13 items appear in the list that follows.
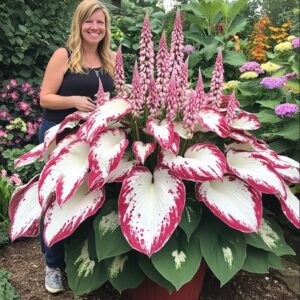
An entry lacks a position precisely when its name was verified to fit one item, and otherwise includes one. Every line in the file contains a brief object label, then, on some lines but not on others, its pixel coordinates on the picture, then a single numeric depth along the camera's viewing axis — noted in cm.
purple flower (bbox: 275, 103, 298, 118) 219
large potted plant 147
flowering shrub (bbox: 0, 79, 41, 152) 332
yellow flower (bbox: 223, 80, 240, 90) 302
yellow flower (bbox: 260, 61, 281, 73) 289
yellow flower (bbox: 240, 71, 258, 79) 296
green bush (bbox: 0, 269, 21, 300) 183
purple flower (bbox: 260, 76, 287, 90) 254
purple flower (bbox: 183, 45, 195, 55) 402
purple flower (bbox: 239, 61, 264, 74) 312
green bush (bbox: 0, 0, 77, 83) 342
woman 221
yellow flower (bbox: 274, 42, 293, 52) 308
